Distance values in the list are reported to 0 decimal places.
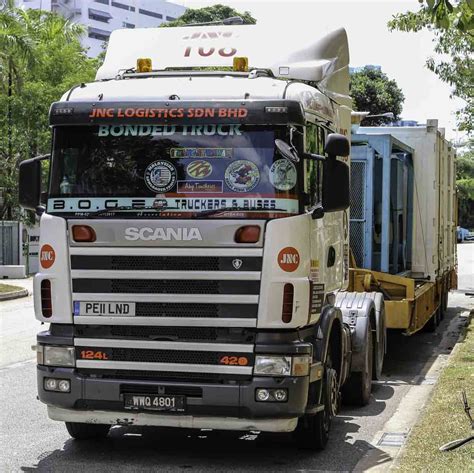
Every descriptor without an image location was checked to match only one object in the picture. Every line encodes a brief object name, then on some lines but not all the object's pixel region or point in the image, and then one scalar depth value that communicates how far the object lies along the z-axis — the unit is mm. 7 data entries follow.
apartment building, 119375
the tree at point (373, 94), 39719
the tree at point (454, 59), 18531
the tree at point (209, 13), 44719
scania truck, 6824
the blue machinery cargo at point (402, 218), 12141
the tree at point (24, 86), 27672
